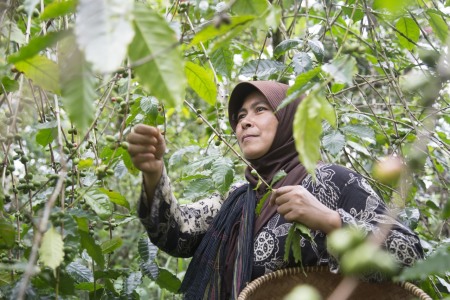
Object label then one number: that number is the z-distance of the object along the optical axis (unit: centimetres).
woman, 169
